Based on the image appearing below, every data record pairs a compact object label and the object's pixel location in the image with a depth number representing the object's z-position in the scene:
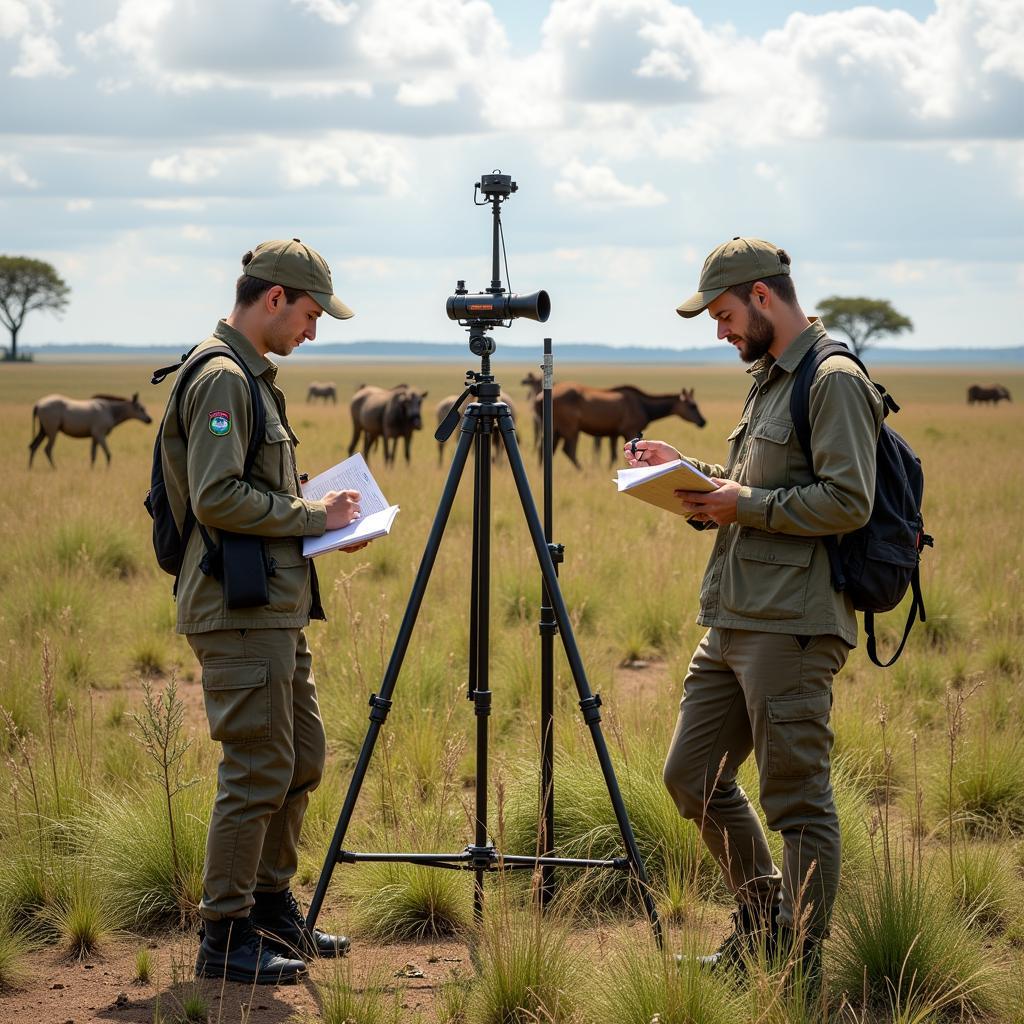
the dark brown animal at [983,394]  63.50
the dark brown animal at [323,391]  66.94
